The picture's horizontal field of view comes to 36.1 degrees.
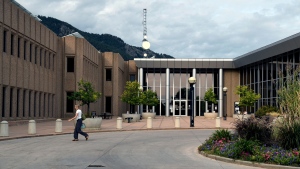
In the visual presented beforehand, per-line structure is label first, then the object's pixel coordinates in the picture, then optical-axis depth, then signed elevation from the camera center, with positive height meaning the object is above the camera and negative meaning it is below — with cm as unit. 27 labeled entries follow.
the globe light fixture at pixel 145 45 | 8175 +1083
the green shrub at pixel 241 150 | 1521 -148
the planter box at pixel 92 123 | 3119 -118
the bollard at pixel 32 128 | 2609 -128
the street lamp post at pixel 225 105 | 6897 +5
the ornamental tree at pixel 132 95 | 5338 +125
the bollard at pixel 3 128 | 2411 -118
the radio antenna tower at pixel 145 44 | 8175 +1097
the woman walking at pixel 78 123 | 2234 -84
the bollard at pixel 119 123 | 3295 -124
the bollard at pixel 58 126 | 2833 -126
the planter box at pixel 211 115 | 5763 -115
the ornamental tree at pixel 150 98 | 5757 +98
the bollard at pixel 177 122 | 3581 -130
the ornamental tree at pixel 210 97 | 6362 +123
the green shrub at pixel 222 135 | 1888 -121
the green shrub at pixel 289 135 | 1605 -104
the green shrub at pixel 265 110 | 4456 -40
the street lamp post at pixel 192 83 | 3609 +175
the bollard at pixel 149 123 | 3479 -131
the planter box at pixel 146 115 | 5732 -115
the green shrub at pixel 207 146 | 1775 -157
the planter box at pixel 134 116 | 4672 -106
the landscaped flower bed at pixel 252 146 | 1441 -143
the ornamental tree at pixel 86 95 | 3544 +83
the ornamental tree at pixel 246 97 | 5512 +109
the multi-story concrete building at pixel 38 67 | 3434 +370
